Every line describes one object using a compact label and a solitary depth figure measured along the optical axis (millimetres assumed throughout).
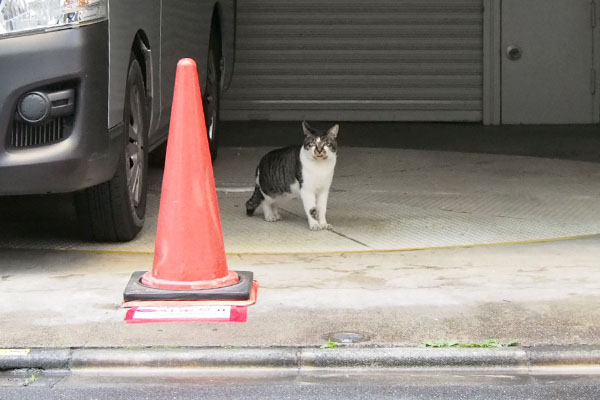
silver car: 9634
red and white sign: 8815
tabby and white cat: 12672
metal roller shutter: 22574
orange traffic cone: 9359
